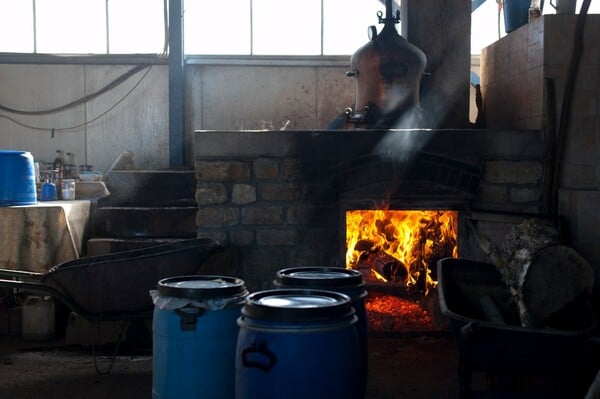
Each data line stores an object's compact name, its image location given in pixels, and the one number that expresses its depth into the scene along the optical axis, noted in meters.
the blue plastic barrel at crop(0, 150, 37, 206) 6.22
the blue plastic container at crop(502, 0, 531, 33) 5.46
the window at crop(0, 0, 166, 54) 10.10
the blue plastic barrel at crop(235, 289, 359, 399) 2.79
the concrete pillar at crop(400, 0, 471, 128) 6.14
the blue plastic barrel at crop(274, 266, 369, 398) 3.51
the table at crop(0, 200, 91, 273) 6.05
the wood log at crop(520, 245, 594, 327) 3.36
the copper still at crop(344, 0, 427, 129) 5.59
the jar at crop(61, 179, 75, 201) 7.59
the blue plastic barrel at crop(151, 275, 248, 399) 3.36
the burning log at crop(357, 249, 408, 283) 5.56
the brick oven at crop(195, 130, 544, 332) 5.01
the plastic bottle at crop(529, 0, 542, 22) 5.30
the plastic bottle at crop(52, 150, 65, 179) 8.83
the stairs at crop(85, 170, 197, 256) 6.93
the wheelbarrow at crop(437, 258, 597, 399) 2.84
